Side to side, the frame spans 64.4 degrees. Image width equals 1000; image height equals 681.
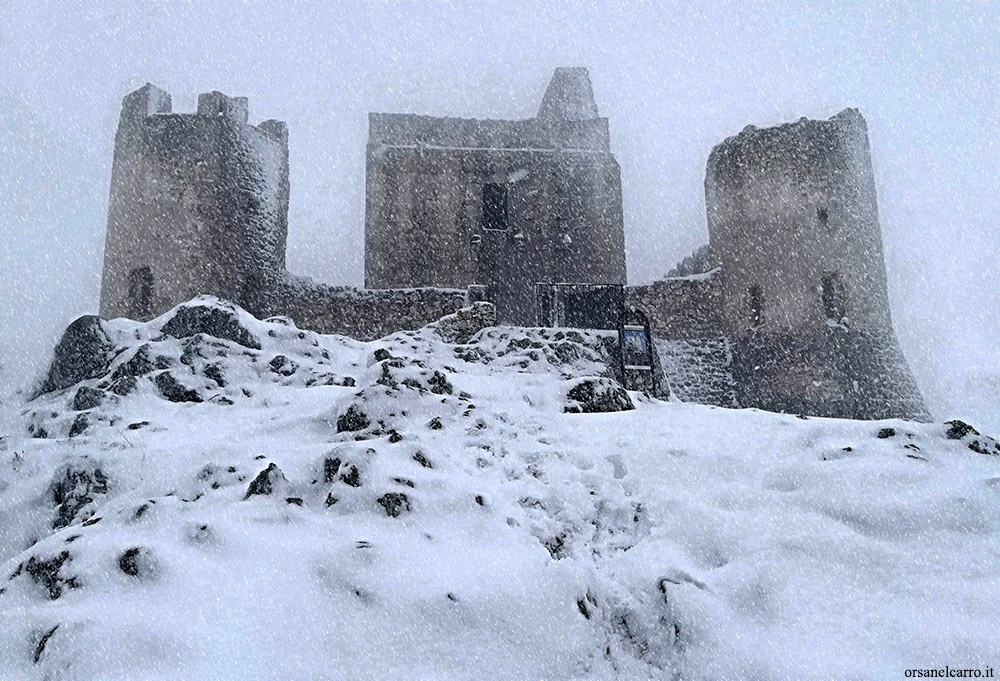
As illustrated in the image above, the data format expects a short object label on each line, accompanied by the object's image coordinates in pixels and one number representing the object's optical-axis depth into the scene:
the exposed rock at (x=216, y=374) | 7.95
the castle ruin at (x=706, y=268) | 15.04
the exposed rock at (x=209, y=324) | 9.14
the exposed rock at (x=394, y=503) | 4.31
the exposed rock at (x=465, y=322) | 12.57
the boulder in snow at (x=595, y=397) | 6.97
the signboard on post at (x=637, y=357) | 12.45
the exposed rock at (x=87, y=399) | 7.14
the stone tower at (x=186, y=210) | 15.69
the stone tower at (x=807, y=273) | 14.66
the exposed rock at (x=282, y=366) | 8.53
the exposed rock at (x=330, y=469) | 4.69
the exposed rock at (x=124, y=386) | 7.38
